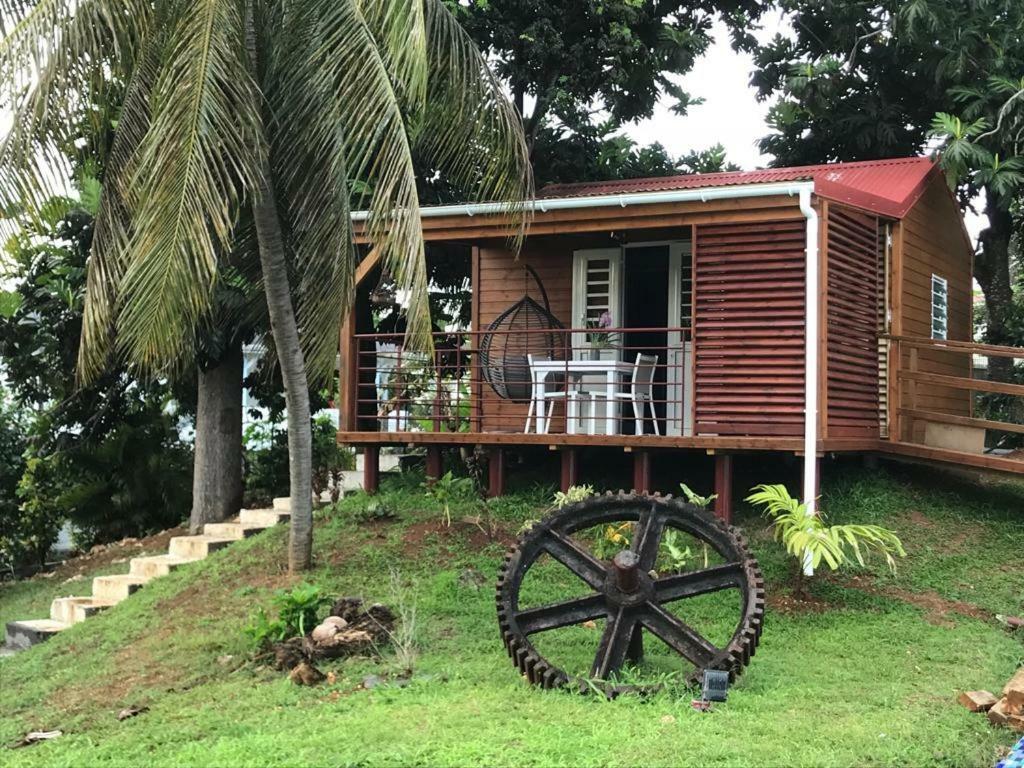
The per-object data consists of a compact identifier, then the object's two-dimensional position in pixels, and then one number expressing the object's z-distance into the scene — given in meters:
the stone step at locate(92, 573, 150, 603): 11.41
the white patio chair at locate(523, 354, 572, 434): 10.82
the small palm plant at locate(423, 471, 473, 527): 11.21
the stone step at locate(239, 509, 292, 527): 12.61
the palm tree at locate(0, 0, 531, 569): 7.63
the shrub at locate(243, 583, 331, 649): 8.05
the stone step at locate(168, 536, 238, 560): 12.08
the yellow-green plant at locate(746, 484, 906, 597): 8.20
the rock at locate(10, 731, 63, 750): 7.02
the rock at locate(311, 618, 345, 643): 7.83
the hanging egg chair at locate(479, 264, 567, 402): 11.74
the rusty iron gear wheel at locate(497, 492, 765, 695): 6.50
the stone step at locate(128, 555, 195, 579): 11.71
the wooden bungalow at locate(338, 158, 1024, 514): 9.94
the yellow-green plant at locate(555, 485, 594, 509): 8.84
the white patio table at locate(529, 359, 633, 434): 10.81
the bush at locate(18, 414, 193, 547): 15.56
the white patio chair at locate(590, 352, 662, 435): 10.66
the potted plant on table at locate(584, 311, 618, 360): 11.98
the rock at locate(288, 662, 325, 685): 7.27
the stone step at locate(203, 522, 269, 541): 12.44
